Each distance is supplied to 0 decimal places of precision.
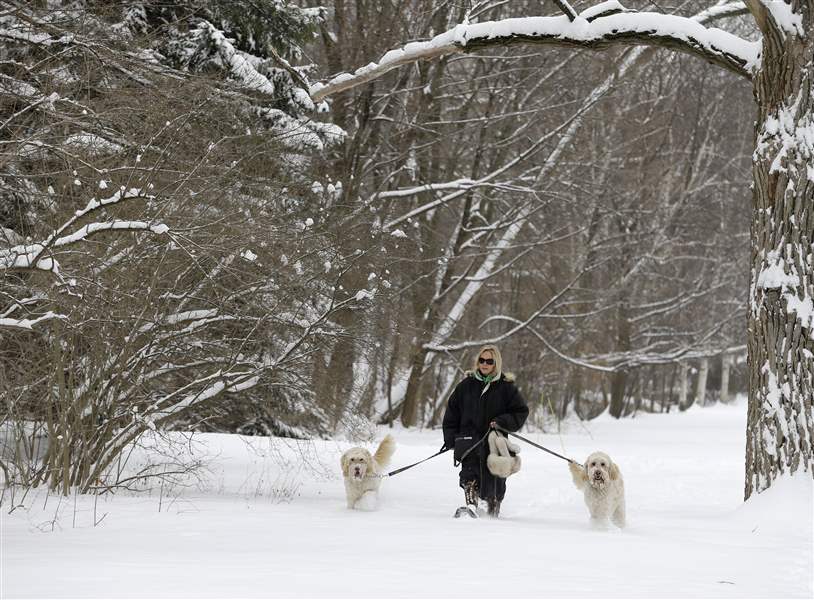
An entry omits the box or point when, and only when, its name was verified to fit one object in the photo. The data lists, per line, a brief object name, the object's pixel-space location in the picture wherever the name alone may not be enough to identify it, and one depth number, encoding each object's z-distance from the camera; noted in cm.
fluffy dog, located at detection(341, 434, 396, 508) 1858
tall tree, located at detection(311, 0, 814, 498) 1745
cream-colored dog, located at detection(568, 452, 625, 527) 1691
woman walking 1903
